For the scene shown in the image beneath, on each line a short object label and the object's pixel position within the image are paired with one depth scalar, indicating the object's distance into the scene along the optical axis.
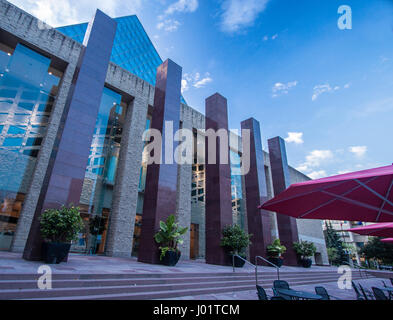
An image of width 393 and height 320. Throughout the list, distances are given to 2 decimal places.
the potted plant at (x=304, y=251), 17.12
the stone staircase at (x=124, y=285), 4.37
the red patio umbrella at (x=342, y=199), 4.46
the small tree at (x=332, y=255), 28.94
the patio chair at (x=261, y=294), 4.63
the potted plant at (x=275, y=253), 15.24
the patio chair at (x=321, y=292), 5.45
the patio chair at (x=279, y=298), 3.87
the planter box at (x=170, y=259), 10.00
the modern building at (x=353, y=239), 66.12
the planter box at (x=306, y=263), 17.12
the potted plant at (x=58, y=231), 7.09
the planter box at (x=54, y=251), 7.02
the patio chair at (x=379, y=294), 5.88
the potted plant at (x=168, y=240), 10.10
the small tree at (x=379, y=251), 31.22
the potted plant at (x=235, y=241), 12.80
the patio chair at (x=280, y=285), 5.94
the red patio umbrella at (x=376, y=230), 7.91
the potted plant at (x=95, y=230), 13.27
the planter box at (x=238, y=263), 12.53
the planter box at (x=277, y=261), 15.17
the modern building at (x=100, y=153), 9.64
